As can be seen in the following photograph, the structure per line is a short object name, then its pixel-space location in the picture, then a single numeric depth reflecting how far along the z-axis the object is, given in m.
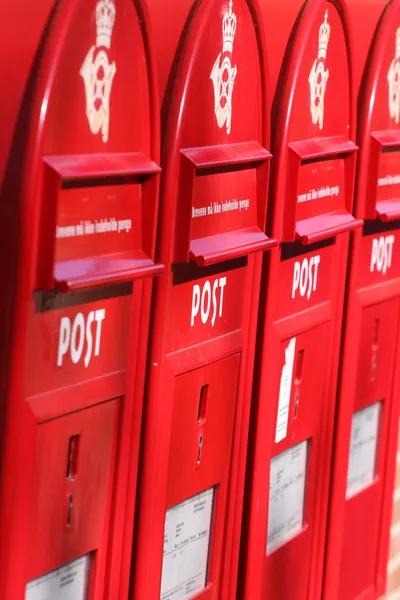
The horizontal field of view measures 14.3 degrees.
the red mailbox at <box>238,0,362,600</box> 3.86
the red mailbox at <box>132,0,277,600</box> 3.25
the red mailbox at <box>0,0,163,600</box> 2.65
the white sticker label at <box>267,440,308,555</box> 4.31
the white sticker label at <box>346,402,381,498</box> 5.14
